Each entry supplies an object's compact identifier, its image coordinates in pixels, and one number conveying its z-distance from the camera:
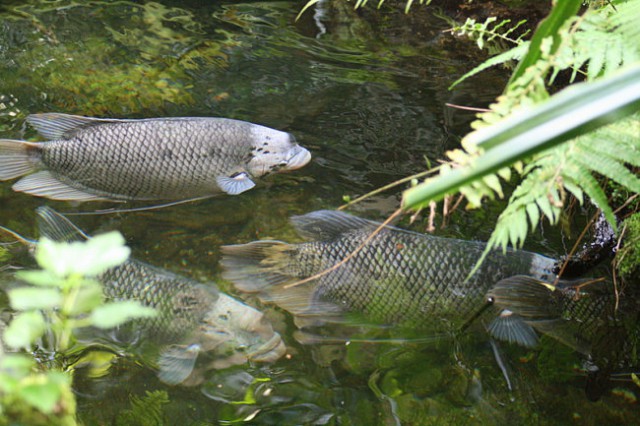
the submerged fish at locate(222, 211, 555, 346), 3.18
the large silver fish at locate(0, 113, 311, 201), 3.91
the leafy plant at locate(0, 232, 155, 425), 1.09
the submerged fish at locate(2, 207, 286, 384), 3.04
